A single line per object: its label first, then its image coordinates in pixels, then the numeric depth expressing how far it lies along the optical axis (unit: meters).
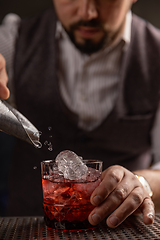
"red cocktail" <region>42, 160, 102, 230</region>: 0.87
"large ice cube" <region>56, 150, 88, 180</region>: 0.88
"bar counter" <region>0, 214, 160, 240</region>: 0.80
